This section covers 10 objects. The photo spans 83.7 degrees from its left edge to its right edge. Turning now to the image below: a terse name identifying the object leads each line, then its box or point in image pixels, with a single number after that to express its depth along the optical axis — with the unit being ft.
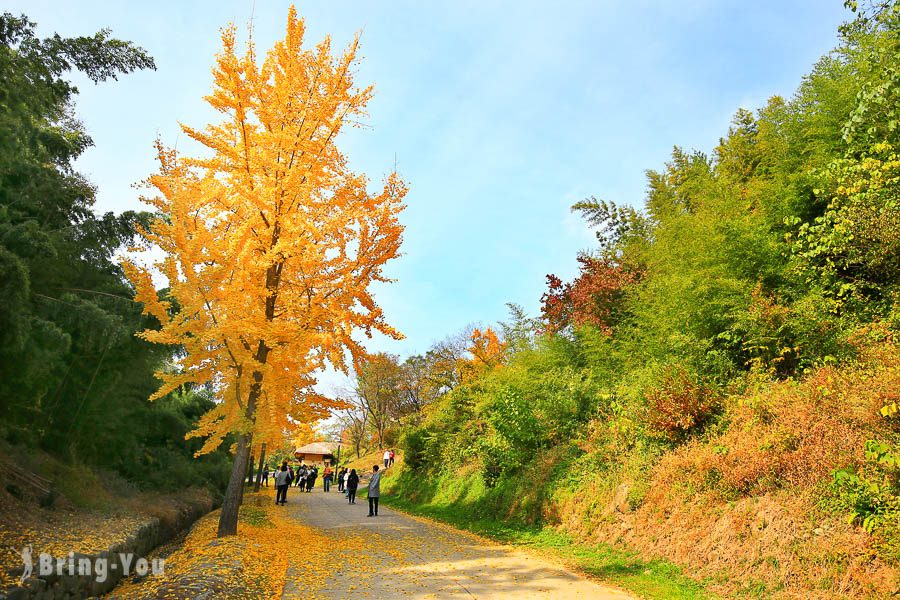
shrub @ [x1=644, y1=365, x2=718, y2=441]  28.91
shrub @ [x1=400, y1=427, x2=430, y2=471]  75.87
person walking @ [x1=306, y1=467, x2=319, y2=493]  95.54
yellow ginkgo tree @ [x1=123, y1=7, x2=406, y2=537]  28.40
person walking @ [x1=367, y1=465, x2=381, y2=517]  50.93
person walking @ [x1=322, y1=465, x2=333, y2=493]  97.92
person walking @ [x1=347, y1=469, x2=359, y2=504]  66.80
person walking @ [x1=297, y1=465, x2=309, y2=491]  95.25
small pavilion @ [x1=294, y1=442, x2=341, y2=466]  163.32
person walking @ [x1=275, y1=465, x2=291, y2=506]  63.98
